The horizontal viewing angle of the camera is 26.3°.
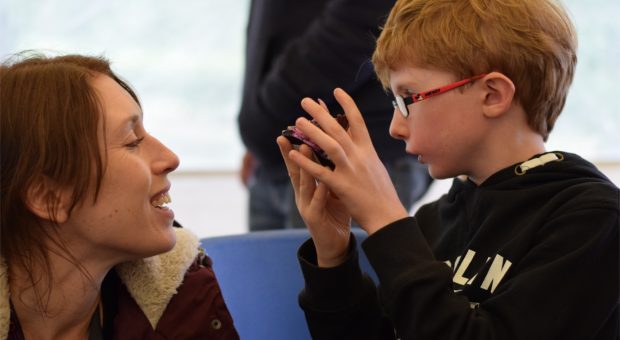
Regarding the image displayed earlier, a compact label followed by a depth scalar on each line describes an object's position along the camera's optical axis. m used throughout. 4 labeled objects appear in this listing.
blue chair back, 1.64
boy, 1.33
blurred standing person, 1.83
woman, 1.37
